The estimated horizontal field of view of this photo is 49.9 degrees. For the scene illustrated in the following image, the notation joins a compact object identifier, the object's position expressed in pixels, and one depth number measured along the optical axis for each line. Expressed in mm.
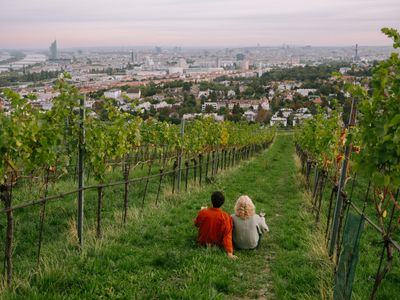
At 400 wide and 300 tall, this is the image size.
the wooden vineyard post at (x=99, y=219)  6723
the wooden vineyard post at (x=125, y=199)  7862
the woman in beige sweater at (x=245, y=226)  6840
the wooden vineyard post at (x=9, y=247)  4772
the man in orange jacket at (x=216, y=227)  6539
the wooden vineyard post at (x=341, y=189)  5598
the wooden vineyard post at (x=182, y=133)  11725
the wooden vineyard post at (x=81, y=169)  5996
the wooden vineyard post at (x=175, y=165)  12072
